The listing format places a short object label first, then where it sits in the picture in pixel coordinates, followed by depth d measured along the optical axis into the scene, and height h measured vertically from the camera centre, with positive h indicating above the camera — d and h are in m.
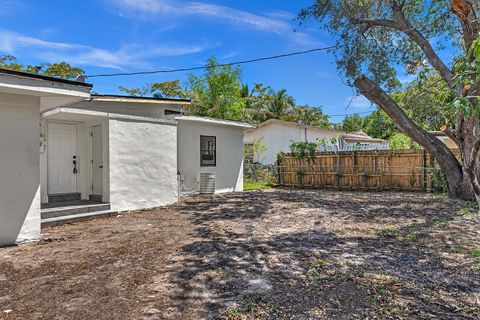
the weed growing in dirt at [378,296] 3.23 -1.48
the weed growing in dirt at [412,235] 5.87 -1.49
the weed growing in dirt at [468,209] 7.98 -1.38
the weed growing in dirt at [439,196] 10.73 -1.35
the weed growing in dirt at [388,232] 6.14 -1.50
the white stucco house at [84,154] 5.54 +0.19
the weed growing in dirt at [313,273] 3.97 -1.50
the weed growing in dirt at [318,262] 4.40 -1.50
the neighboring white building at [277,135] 24.73 +2.07
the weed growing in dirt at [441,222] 6.80 -1.45
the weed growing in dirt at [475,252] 4.71 -1.46
